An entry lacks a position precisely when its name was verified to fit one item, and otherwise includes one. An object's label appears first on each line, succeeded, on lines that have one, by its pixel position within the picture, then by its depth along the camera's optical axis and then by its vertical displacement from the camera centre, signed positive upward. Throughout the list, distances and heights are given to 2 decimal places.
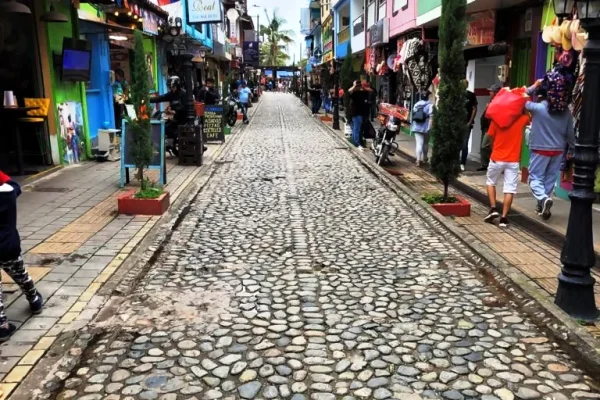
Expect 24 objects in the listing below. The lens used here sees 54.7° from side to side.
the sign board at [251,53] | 59.18 +2.92
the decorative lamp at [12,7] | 8.62 +1.15
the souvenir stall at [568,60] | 7.63 +0.26
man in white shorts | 7.40 -0.97
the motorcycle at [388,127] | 12.88 -1.03
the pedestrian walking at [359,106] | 15.63 -0.68
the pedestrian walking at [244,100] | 27.23 -0.84
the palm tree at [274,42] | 84.06 +5.88
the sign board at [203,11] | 18.34 +2.22
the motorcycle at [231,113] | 23.29 -1.22
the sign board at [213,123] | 17.16 -1.18
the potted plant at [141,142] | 8.17 -0.84
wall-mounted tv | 11.70 +0.49
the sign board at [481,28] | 11.59 +1.03
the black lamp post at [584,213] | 4.43 -1.07
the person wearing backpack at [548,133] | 7.21 -0.69
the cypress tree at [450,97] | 7.90 -0.25
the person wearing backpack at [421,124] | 12.53 -0.94
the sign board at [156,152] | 9.88 -1.15
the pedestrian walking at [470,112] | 11.55 -0.65
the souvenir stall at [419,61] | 15.76 +0.50
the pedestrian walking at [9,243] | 4.31 -1.17
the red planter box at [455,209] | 8.41 -1.85
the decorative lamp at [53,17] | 10.73 +1.23
